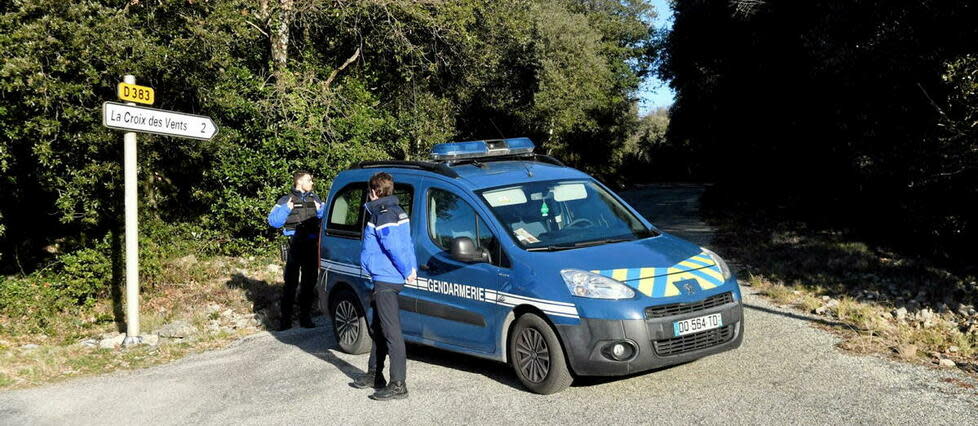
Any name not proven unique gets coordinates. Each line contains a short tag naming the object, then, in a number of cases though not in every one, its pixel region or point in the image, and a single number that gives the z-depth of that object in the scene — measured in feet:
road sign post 28.78
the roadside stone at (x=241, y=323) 34.63
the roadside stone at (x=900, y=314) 28.94
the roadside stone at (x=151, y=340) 30.96
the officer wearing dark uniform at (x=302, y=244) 32.89
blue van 20.24
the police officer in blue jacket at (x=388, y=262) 21.27
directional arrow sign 28.43
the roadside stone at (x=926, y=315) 28.26
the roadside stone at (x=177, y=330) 32.71
